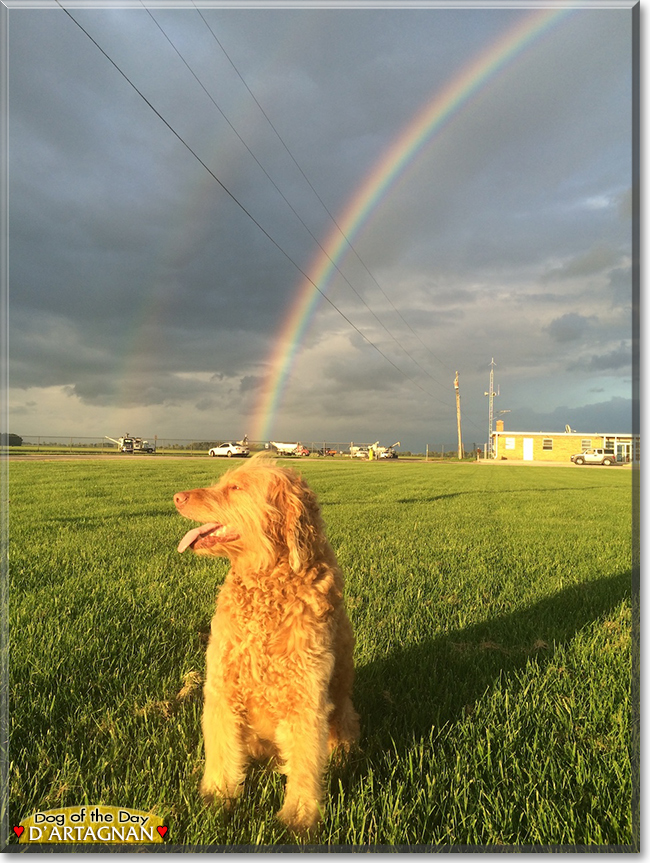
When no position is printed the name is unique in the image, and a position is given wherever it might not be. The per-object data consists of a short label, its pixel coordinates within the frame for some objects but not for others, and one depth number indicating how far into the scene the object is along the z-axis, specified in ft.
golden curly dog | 7.53
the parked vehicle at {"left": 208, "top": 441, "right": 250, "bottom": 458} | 170.91
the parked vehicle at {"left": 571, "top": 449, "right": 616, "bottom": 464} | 214.07
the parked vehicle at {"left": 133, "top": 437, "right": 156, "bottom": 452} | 170.77
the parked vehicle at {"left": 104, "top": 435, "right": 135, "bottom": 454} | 167.56
